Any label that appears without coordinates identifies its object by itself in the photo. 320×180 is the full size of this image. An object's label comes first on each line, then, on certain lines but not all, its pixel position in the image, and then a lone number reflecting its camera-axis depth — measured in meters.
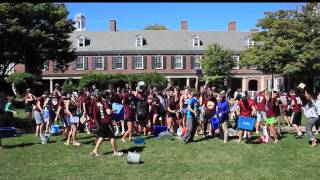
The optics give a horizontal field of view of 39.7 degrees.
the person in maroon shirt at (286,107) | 17.42
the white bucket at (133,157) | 9.66
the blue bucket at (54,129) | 15.21
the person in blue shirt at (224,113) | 13.04
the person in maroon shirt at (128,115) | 13.13
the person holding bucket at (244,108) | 12.92
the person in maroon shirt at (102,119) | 10.52
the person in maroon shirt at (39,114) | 13.45
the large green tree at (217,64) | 48.38
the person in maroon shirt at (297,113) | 14.05
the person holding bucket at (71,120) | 12.29
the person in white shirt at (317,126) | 15.41
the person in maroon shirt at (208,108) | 13.77
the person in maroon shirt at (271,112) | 13.12
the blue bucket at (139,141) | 12.58
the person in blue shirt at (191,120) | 12.77
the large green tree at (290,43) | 38.56
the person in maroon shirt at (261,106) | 14.23
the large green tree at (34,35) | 20.19
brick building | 52.25
